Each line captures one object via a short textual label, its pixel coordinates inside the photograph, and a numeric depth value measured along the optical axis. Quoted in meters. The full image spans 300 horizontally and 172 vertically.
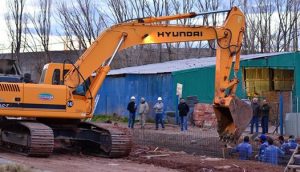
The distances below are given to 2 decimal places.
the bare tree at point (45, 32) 62.02
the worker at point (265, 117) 28.62
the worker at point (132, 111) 32.03
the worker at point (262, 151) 19.27
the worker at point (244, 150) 19.42
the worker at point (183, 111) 30.67
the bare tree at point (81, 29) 61.31
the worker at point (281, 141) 21.70
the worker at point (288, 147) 19.89
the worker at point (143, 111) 32.53
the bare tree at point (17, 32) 61.84
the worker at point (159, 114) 31.62
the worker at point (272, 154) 18.67
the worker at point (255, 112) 29.20
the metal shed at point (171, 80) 35.62
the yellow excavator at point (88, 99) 17.69
